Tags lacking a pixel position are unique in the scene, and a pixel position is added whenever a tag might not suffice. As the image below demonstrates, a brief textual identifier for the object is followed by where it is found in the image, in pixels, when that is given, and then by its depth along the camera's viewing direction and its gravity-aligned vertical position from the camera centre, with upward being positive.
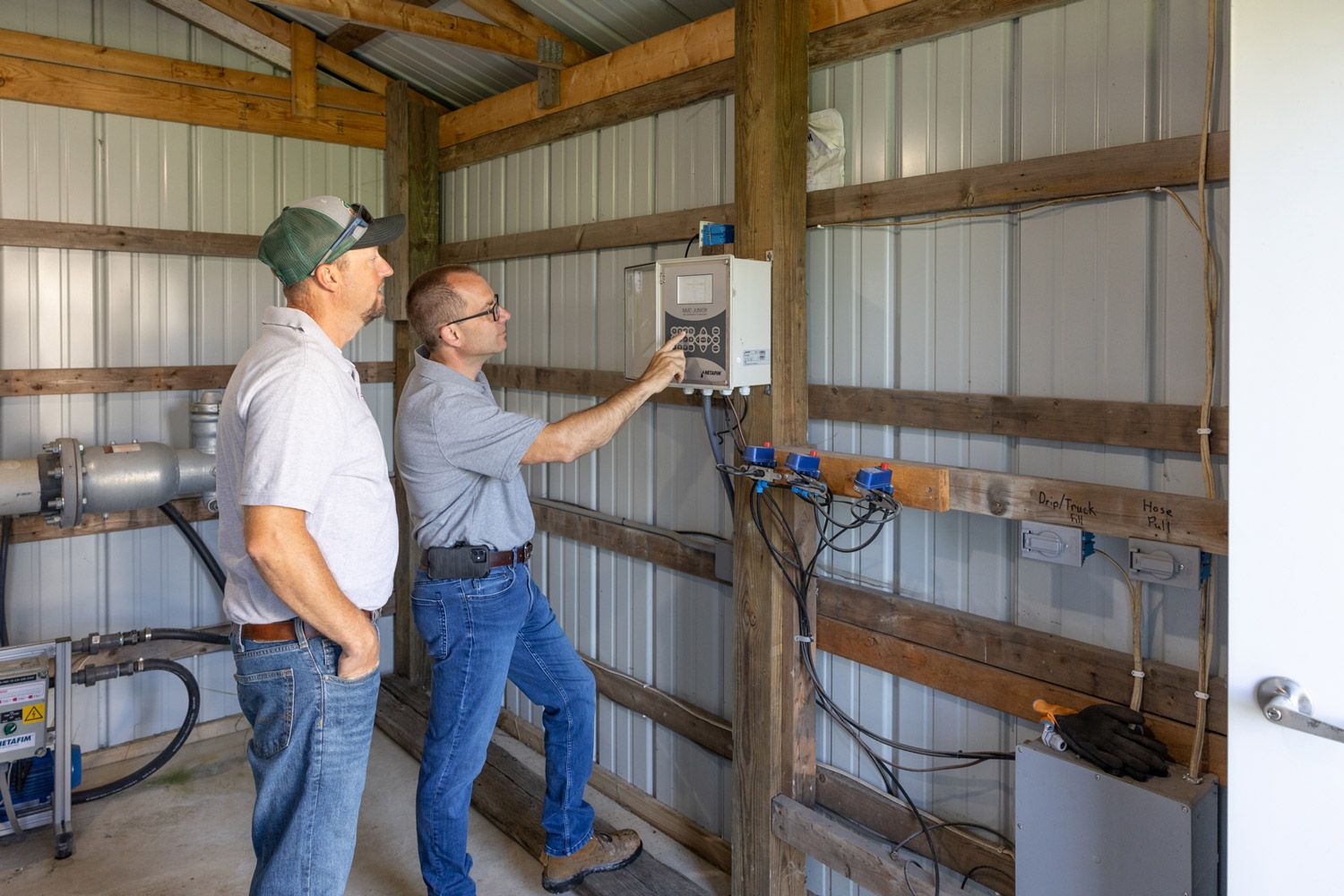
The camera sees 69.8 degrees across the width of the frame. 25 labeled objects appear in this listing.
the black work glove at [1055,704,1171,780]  1.87 -0.61
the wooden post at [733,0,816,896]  2.51 +0.01
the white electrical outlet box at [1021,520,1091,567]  2.07 -0.25
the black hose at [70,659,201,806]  3.63 -1.25
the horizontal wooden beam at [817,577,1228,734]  1.96 -0.50
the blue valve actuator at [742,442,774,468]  2.48 -0.06
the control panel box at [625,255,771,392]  2.42 +0.30
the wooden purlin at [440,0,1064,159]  2.29 +1.19
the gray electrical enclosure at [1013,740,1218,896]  1.79 -0.78
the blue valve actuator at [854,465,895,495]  2.17 -0.11
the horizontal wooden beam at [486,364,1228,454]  1.94 +0.04
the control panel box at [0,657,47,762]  3.14 -0.93
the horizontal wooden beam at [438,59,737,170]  2.99 +1.14
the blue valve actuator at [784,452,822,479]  2.33 -0.08
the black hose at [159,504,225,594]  4.04 -0.48
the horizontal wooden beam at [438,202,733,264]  3.12 +0.71
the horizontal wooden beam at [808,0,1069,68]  2.19 +0.99
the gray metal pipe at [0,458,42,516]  3.36 -0.20
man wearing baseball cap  1.73 -0.25
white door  1.25 +0.00
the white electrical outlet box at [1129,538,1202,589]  1.91 -0.27
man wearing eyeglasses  2.51 -0.27
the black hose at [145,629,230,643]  3.82 -0.82
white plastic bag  2.57 +0.76
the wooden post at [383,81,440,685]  4.39 +1.11
